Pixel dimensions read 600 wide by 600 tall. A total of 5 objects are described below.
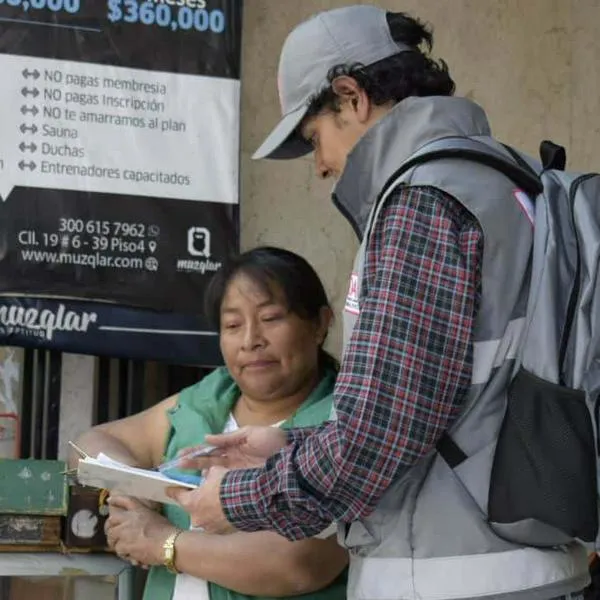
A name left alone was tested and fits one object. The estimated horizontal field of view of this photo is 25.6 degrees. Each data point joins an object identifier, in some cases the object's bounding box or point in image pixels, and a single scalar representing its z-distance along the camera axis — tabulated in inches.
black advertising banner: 156.6
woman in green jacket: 106.4
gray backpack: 75.2
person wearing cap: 75.4
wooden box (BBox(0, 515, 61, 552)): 126.6
